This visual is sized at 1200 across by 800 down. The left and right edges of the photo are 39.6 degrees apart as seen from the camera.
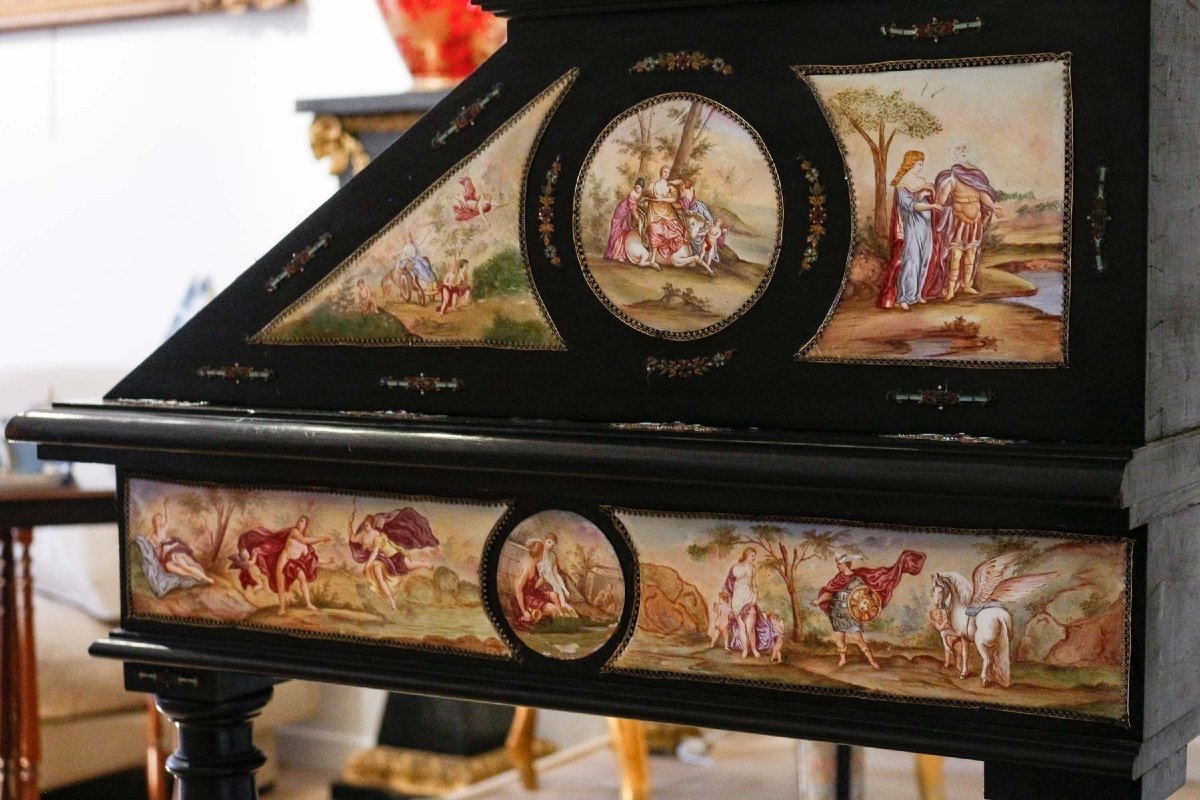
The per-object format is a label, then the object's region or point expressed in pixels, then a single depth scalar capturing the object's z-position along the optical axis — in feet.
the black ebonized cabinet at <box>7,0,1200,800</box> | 5.85
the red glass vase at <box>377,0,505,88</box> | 13.35
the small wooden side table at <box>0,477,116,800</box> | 11.42
